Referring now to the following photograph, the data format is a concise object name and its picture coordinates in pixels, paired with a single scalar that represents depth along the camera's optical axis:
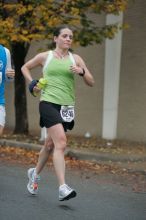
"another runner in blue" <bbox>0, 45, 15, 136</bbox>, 12.18
